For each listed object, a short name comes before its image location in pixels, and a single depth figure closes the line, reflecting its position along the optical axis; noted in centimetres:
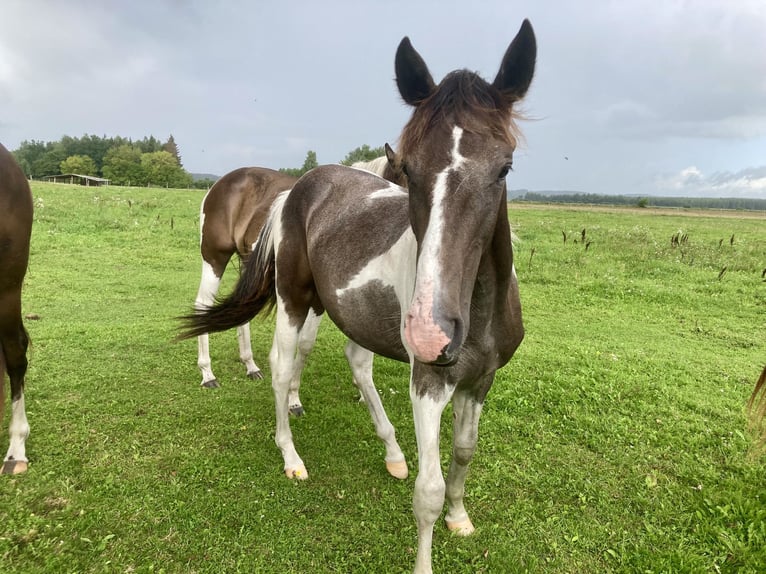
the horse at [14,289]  287
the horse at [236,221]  513
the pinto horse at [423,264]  168
